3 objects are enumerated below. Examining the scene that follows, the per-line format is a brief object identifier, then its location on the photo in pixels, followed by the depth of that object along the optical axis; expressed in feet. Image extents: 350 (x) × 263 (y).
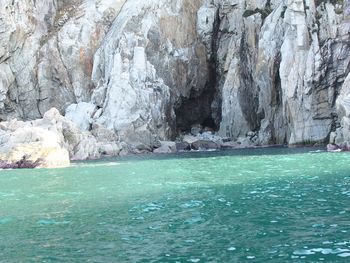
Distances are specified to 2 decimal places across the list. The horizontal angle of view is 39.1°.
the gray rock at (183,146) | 293.64
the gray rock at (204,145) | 286.46
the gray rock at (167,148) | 276.51
